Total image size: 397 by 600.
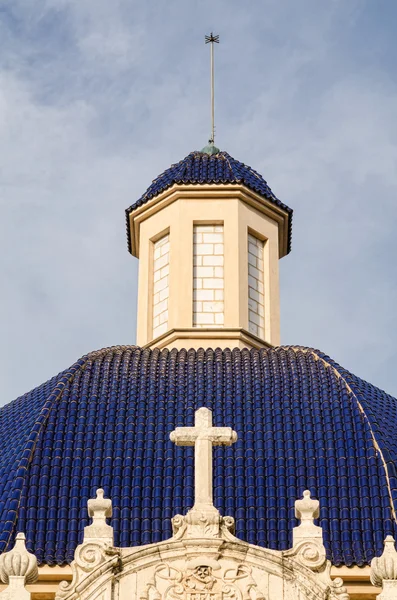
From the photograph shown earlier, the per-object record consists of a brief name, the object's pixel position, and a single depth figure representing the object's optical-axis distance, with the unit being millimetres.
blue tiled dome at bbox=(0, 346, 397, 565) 28031
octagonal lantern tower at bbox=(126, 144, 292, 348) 36500
